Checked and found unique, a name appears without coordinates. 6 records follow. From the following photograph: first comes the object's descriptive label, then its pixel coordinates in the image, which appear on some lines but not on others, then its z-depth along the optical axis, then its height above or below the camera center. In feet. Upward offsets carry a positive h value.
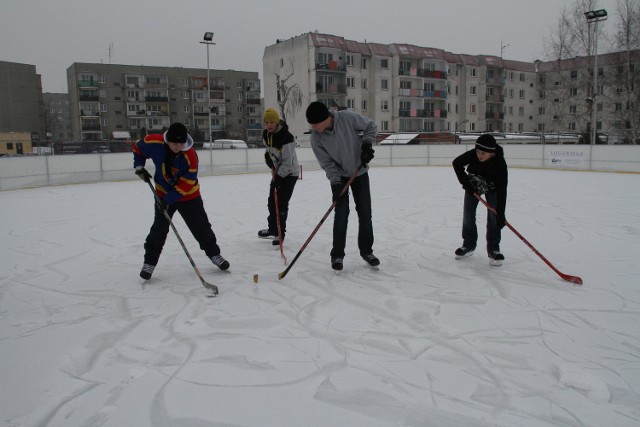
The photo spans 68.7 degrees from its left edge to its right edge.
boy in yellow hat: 14.75 -0.12
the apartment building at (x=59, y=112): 265.54 +30.80
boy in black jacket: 11.34 -0.71
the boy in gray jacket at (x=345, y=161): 11.21 -0.02
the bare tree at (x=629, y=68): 66.39 +12.96
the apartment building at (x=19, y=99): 139.85 +20.10
